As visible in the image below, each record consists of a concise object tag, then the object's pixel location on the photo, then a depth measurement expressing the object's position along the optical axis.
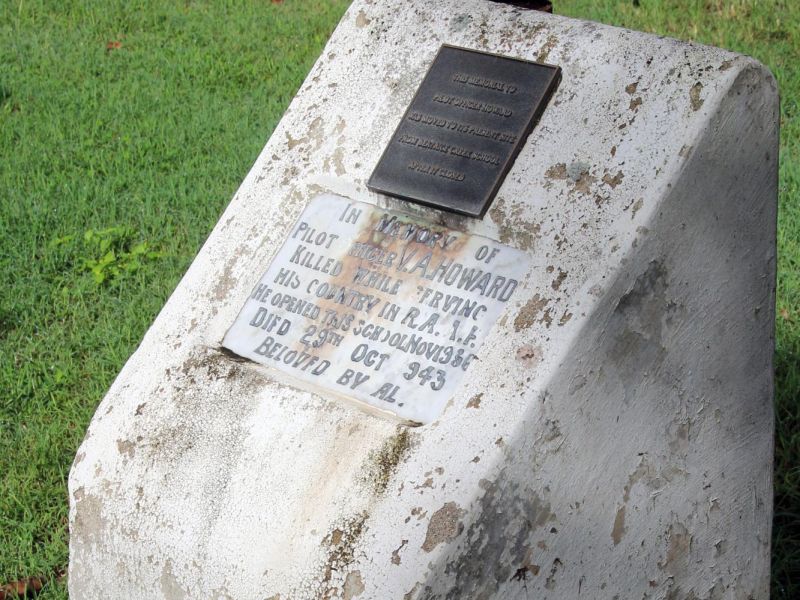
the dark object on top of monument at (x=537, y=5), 2.73
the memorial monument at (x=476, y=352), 1.93
